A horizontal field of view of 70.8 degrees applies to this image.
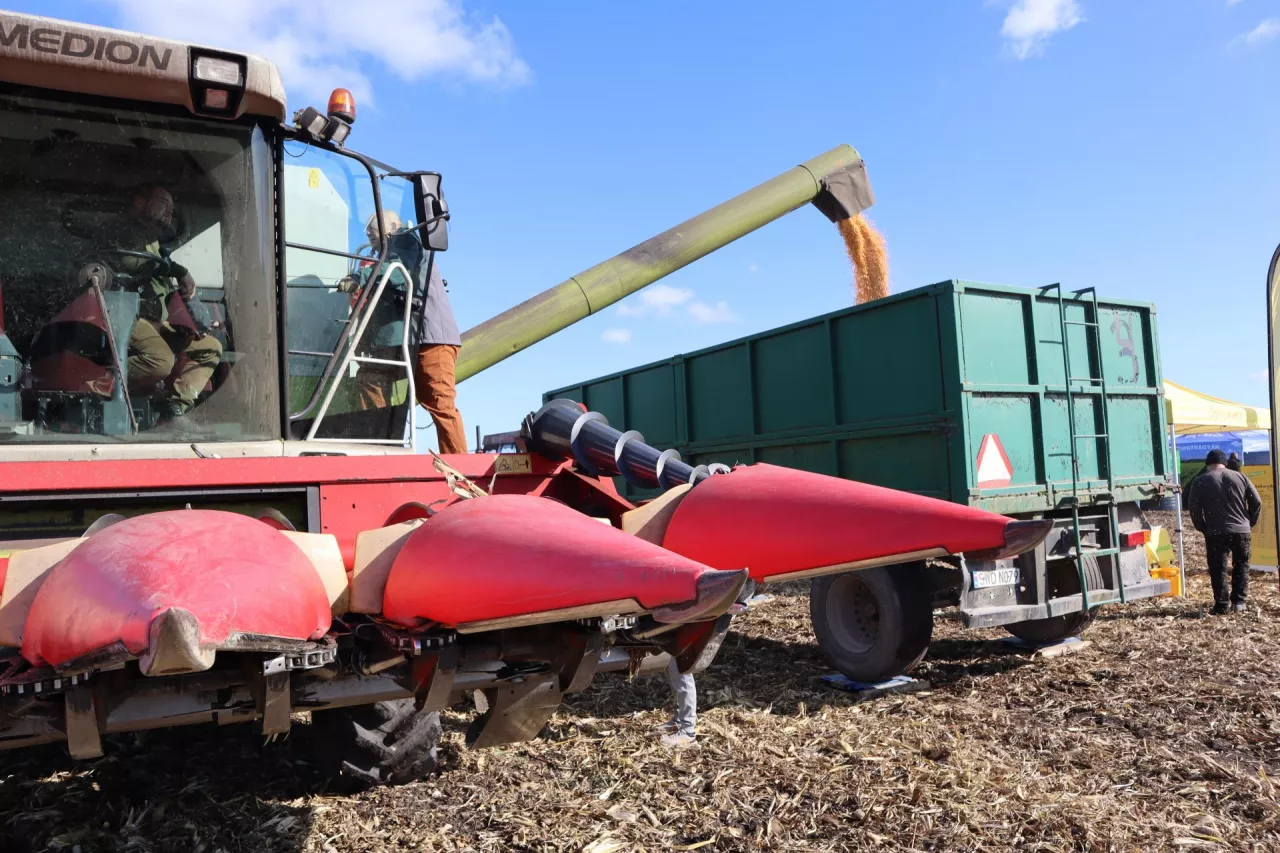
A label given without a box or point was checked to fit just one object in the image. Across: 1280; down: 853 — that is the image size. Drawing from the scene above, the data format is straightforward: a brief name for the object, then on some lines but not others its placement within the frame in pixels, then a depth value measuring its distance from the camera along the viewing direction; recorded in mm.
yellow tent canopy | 13028
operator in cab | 3074
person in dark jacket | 8070
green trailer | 5758
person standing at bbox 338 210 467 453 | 3746
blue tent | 20688
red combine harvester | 1896
